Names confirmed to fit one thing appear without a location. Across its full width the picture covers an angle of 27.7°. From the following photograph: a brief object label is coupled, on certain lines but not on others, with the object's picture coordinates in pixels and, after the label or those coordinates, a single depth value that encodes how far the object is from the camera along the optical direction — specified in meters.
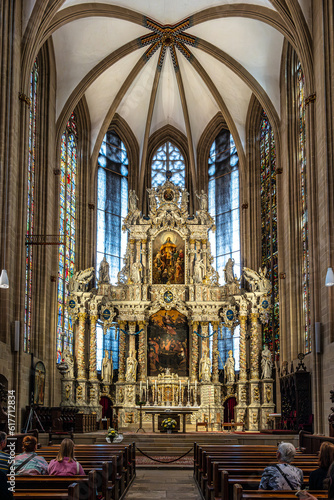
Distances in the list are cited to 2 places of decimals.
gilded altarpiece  27.45
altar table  23.31
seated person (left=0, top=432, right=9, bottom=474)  7.37
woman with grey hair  7.21
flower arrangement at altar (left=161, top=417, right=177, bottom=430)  22.59
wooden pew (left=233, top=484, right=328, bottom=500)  6.36
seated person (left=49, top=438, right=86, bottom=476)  8.26
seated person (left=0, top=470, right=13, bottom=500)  5.27
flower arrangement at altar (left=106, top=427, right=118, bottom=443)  18.00
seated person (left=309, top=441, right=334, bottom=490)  6.88
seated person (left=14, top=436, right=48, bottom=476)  8.32
